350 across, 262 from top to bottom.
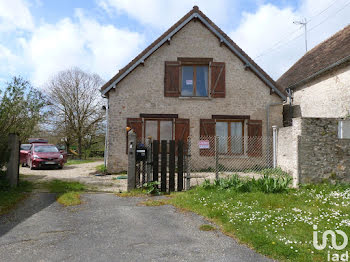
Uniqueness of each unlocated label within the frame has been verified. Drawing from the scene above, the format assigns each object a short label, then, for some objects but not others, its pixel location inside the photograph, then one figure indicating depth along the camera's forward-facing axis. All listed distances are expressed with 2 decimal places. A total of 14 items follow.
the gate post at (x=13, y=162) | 8.11
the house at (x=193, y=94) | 12.86
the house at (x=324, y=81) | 12.12
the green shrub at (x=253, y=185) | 6.87
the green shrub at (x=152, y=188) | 7.56
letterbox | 7.97
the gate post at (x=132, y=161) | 7.78
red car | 14.45
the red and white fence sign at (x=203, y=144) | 8.42
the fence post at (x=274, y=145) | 12.03
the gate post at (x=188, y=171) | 7.80
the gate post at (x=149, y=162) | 7.90
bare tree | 29.39
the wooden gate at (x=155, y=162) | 7.79
